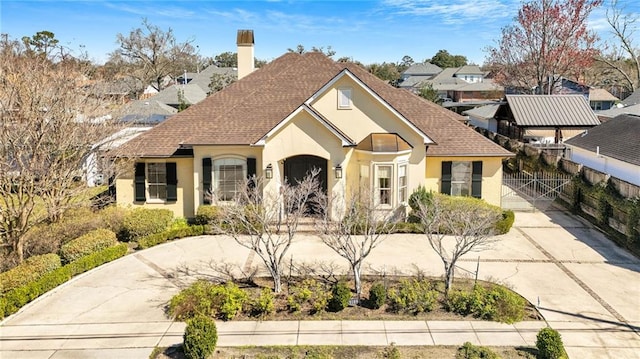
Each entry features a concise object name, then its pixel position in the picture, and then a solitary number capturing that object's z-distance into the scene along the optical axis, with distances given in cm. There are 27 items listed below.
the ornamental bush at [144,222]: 1970
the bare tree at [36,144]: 1667
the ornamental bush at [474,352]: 1120
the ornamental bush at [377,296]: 1371
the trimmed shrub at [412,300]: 1364
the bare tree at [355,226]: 1437
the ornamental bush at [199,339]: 1105
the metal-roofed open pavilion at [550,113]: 3278
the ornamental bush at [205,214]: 2112
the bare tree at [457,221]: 1415
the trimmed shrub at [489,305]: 1330
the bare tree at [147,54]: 6700
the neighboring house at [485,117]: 4378
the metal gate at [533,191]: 2475
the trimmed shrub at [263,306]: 1343
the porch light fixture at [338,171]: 2131
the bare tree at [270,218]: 1471
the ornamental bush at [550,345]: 1105
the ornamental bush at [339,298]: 1355
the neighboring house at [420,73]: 9604
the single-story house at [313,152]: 2136
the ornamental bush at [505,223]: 2066
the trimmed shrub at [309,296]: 1361
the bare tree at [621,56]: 5488
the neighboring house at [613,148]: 2241
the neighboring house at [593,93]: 6297
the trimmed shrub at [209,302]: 1335
